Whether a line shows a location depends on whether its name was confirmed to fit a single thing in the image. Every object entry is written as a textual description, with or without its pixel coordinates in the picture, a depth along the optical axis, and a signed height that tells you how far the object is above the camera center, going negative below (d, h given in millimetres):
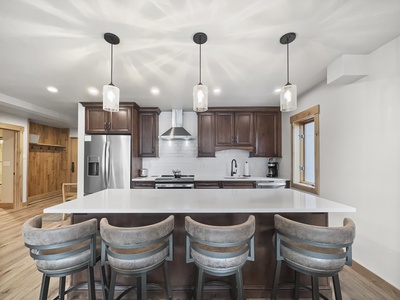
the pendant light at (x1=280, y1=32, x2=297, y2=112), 1854 +551
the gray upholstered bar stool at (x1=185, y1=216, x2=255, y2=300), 1268 -662
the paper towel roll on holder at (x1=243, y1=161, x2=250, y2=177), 4254 -390
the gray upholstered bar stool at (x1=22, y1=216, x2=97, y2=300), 1241 -662
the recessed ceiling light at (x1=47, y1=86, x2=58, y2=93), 3125 +1045
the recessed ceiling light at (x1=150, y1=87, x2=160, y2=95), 3148 +1032
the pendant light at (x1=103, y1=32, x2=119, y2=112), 1888 +552
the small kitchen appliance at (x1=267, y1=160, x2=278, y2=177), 4250 -370
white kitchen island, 1783 -753
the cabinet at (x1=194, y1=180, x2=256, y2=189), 3793 -621
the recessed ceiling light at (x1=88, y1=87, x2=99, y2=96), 3158 +1021
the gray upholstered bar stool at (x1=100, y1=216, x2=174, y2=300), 1246 -661
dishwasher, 3764 -615
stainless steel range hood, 4059 +453
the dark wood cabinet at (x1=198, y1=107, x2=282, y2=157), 4223 +479
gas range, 3689 -586
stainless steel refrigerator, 3682 -201
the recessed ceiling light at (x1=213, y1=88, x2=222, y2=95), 3199 +1030
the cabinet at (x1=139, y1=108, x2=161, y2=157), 4246 +443
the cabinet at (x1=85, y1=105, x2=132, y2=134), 3805 +596
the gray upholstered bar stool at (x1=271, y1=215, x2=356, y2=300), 1268 -672
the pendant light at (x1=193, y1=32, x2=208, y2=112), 1886 +545
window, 3277 +52
